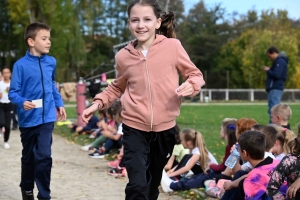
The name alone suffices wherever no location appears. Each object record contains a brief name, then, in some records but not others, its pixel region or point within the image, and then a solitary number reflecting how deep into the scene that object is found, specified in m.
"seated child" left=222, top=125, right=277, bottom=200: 5.52
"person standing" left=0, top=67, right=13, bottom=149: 12.21
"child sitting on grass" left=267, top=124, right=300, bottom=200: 4.38
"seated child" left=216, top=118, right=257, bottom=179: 6.54
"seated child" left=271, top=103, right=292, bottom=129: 7.70
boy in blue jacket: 5.87
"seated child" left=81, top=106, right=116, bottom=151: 10.80
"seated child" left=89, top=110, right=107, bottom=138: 12.20
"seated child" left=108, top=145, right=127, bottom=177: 8.40
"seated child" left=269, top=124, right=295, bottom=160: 6.01
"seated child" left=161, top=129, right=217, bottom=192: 7.36
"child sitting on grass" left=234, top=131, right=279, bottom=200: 5.05
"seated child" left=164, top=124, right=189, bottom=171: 8.24
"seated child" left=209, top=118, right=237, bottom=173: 6.92
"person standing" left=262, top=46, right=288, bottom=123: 12.98
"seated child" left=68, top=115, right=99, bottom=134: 14.25
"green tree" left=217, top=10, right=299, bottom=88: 50.47
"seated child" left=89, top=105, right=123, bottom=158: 10.02
